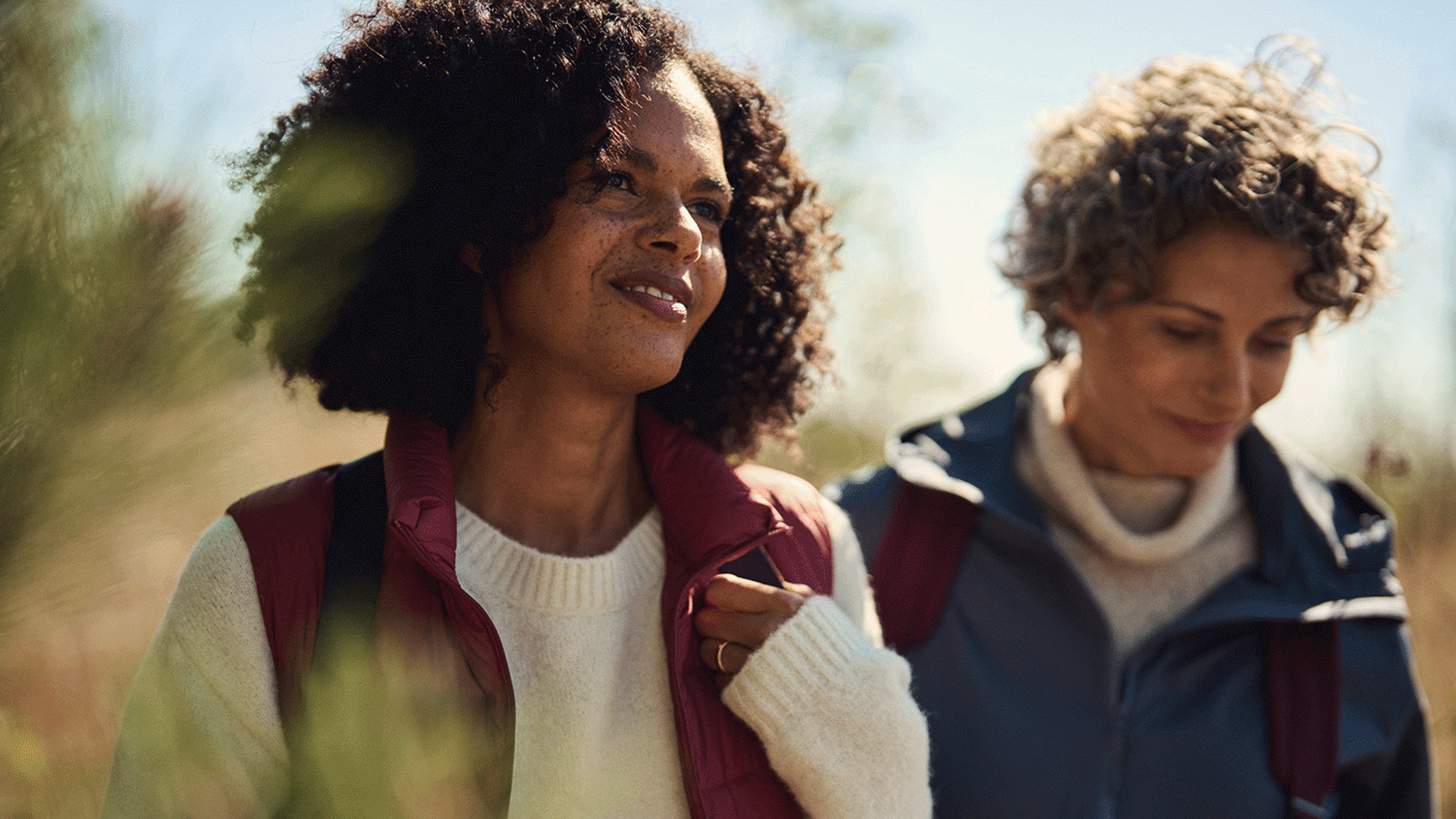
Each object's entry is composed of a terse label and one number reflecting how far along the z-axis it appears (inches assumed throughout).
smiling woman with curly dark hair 51.4
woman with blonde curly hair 82.4
